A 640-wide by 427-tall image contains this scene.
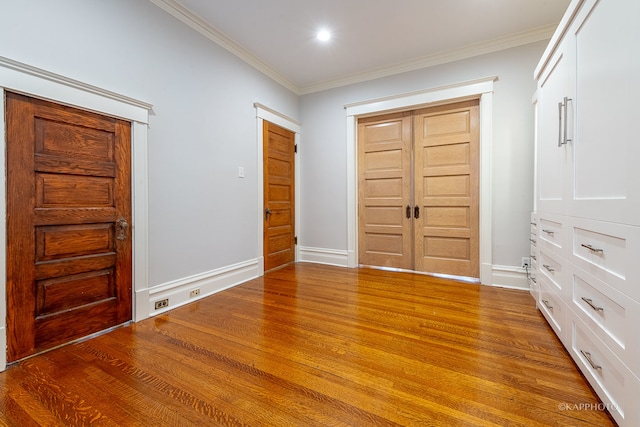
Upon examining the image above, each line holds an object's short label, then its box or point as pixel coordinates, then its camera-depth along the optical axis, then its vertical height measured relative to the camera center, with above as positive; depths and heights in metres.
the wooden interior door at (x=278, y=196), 3.62 +0.21
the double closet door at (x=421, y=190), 3.26 +0.27
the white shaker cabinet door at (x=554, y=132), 1.64 +0.56
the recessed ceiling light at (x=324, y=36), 2.84 +1.90
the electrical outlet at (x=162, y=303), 2.33 -0.83
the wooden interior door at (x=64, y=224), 1.60 -0.09
